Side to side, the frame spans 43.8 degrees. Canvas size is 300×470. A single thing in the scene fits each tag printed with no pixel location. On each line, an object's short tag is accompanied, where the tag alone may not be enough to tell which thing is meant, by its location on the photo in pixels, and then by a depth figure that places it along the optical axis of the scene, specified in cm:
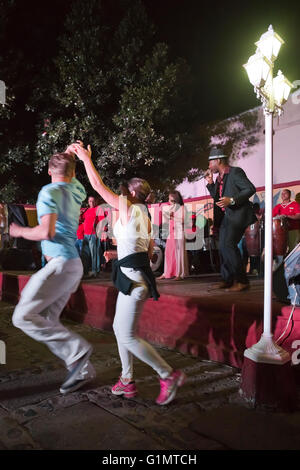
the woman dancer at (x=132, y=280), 301
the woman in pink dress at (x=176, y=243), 721
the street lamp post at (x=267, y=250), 304
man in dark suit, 476
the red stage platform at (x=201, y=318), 376
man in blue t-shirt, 309
